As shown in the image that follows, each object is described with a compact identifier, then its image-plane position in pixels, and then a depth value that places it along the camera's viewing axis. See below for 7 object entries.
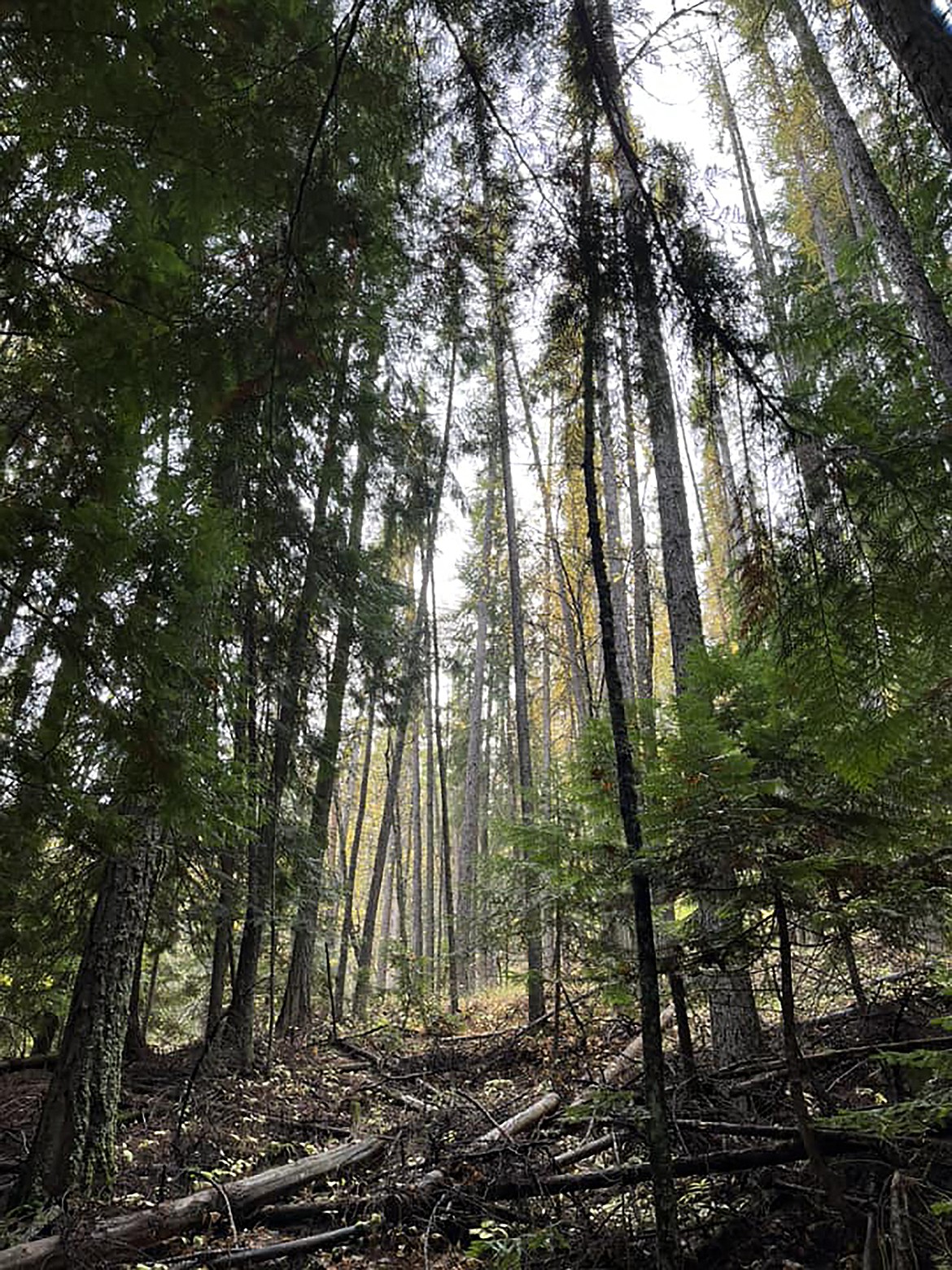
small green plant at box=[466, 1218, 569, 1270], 2.57
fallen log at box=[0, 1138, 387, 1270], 3.33
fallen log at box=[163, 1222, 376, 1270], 3.28
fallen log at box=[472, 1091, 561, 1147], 4.11
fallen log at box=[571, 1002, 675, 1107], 5.56
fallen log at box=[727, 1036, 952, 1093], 3.16
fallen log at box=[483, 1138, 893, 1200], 2.77
